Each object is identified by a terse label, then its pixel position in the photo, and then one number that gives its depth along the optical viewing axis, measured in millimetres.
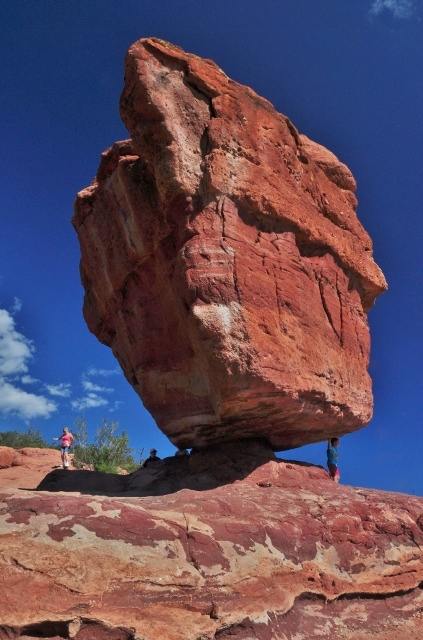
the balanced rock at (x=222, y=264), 6000
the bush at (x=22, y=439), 28344
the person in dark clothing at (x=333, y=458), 9516
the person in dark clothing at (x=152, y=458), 9255
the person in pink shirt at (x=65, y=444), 12797
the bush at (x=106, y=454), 15891
